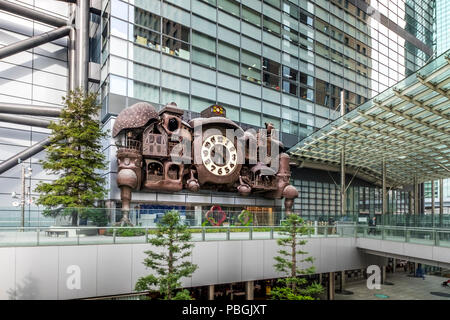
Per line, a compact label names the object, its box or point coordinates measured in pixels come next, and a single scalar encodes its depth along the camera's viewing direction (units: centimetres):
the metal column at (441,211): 2525
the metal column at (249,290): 2125
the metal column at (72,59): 3108
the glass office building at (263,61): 2892
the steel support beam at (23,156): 2848
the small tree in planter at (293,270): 1677
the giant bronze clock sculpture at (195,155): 2394
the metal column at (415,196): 4708
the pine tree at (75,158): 2170
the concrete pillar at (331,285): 2628
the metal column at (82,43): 3077
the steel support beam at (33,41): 2864
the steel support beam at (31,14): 2923
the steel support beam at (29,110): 2814
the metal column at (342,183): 3441
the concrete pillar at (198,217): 2088
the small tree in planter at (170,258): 1391
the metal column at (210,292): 2008
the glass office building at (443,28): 13612
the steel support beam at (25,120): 2908
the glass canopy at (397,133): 2223
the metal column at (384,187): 3864
